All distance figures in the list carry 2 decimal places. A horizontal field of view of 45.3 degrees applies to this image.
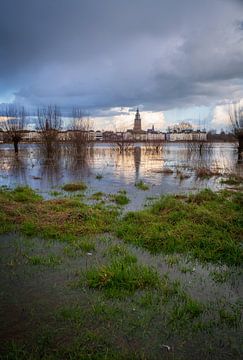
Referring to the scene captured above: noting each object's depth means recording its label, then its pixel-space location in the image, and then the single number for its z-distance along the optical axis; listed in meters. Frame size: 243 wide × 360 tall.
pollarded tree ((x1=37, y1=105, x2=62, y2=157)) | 33.16
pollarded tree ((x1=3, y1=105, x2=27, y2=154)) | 38.03
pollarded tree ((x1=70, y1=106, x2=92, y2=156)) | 34.97
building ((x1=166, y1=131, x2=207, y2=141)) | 125.18
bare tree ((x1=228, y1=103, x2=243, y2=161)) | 33.22
